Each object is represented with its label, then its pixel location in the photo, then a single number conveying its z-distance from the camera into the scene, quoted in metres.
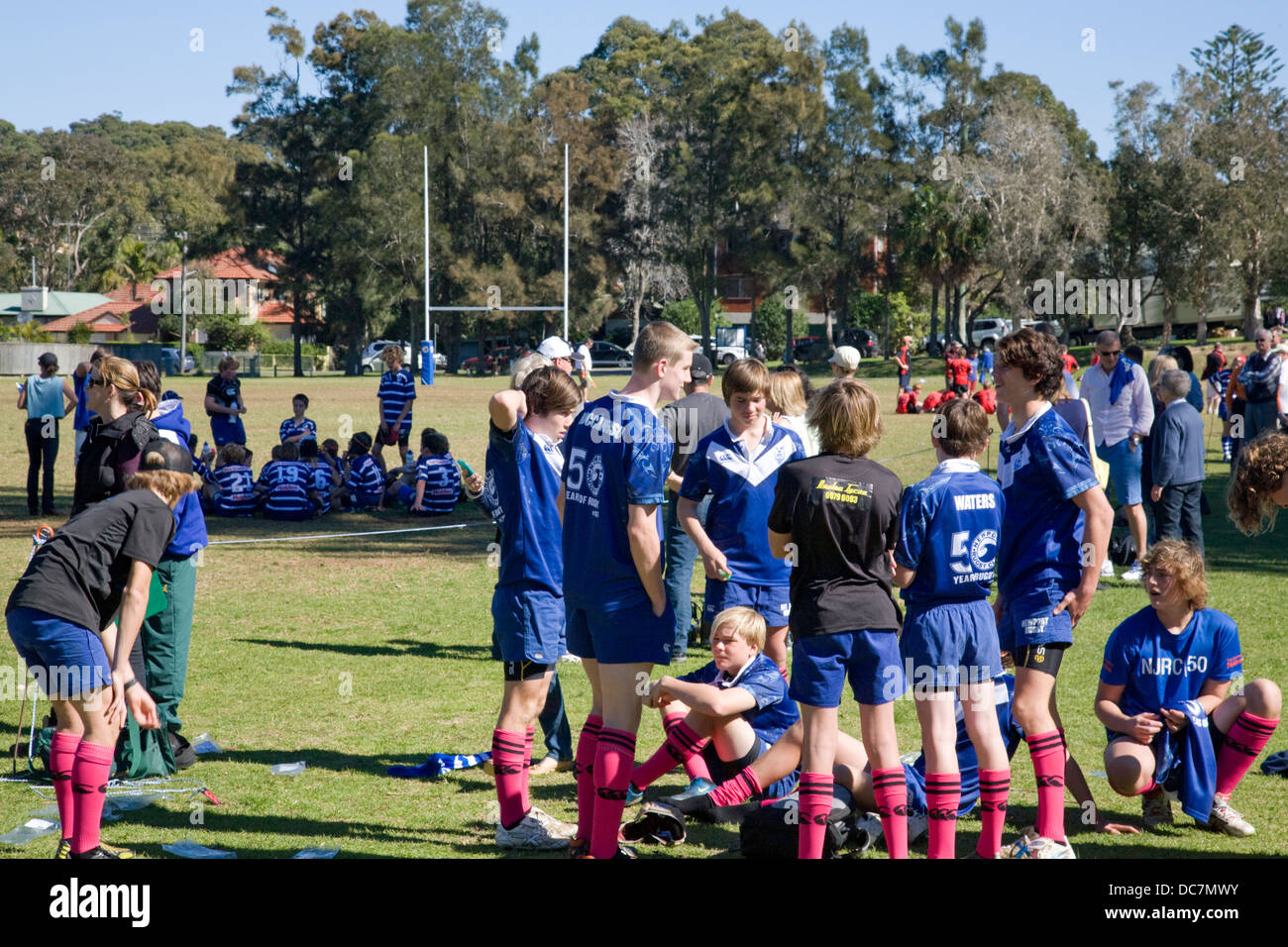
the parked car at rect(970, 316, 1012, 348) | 54.06
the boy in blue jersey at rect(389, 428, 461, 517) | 14.69
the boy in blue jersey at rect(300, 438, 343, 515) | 14.55
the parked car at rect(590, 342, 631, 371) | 55.72
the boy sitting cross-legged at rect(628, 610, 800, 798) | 5.02
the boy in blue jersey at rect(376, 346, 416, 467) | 15.40
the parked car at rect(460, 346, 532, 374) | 57.09
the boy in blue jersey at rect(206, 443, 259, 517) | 14.12
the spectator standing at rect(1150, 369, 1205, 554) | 9.65
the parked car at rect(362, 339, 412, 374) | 60.12
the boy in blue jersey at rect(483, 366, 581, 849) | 4.92
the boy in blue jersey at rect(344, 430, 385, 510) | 15.02
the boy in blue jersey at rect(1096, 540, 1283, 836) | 5.09
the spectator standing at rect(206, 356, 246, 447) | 14.55
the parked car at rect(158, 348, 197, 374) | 56.91
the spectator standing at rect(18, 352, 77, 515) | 14.18
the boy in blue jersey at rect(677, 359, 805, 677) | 5.68
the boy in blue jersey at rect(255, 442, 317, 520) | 14.13
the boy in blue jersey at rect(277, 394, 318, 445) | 15.18
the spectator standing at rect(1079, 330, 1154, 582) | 10.28
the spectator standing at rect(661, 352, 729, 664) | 7.61
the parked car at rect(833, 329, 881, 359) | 53.83
